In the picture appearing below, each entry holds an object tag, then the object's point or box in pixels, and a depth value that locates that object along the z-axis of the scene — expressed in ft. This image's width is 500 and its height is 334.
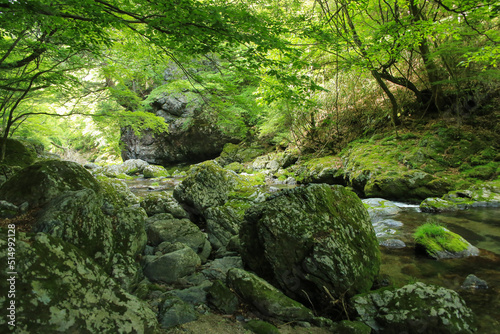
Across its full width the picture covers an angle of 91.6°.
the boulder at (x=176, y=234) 17.88
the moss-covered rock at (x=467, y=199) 26.66
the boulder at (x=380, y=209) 26.78
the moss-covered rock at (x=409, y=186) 29.86
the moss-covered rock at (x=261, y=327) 8.86
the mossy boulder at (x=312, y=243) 11.76
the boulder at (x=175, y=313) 8.62
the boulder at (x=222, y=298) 10.34
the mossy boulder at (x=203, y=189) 24.45
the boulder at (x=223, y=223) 19.95
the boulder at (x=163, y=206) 24.18
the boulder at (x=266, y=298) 10.18
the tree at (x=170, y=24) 10.50
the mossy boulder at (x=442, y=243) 16.92
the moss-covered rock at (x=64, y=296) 5.60
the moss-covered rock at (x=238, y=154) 77.87
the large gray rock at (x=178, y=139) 85.05
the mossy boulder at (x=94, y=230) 10.61
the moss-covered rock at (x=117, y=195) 17.98
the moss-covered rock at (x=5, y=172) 20.75
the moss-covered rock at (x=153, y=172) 70.59
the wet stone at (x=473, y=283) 13.34
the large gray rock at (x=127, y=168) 76.33
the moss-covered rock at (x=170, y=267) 12.83
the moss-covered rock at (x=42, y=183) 13.15
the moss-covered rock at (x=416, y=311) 9.57
